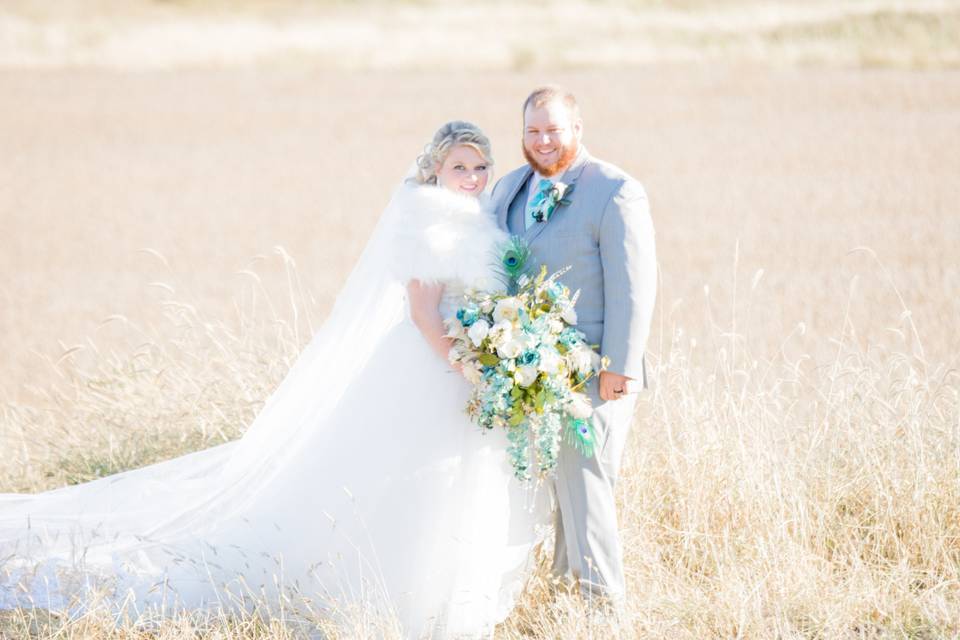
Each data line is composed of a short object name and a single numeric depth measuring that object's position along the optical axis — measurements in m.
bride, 8.57
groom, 8.27
